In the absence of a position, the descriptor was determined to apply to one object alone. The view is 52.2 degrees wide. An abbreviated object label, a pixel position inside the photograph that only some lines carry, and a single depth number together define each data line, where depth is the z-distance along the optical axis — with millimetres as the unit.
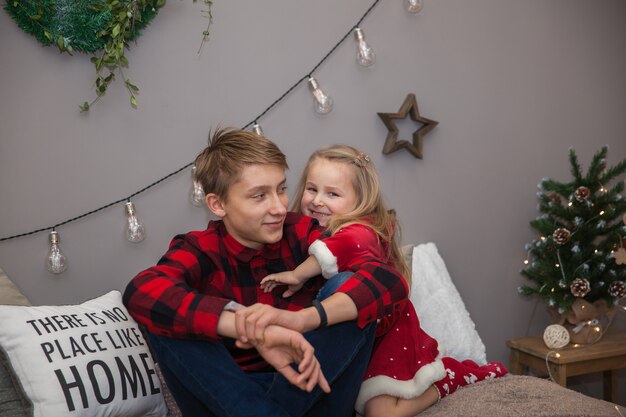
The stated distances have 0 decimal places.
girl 1659
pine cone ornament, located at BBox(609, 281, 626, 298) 2586
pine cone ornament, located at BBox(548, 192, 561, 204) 2796
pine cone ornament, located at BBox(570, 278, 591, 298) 2535
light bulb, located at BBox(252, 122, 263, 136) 2381
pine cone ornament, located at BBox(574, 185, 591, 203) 2619
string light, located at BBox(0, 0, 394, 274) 2096
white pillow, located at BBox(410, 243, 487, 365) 2328
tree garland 2051
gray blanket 1543
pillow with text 1538
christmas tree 2590
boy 1327
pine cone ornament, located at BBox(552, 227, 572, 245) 2586
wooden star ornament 2619
